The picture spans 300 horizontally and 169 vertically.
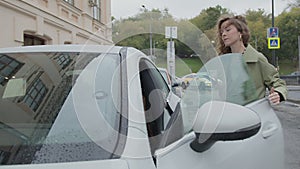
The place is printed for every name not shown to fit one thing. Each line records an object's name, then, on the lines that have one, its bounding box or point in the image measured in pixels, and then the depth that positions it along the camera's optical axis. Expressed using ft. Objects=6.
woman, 8.31
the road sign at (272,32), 63.52
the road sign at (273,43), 62.26
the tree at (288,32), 187.73
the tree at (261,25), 138.21
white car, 4.86
